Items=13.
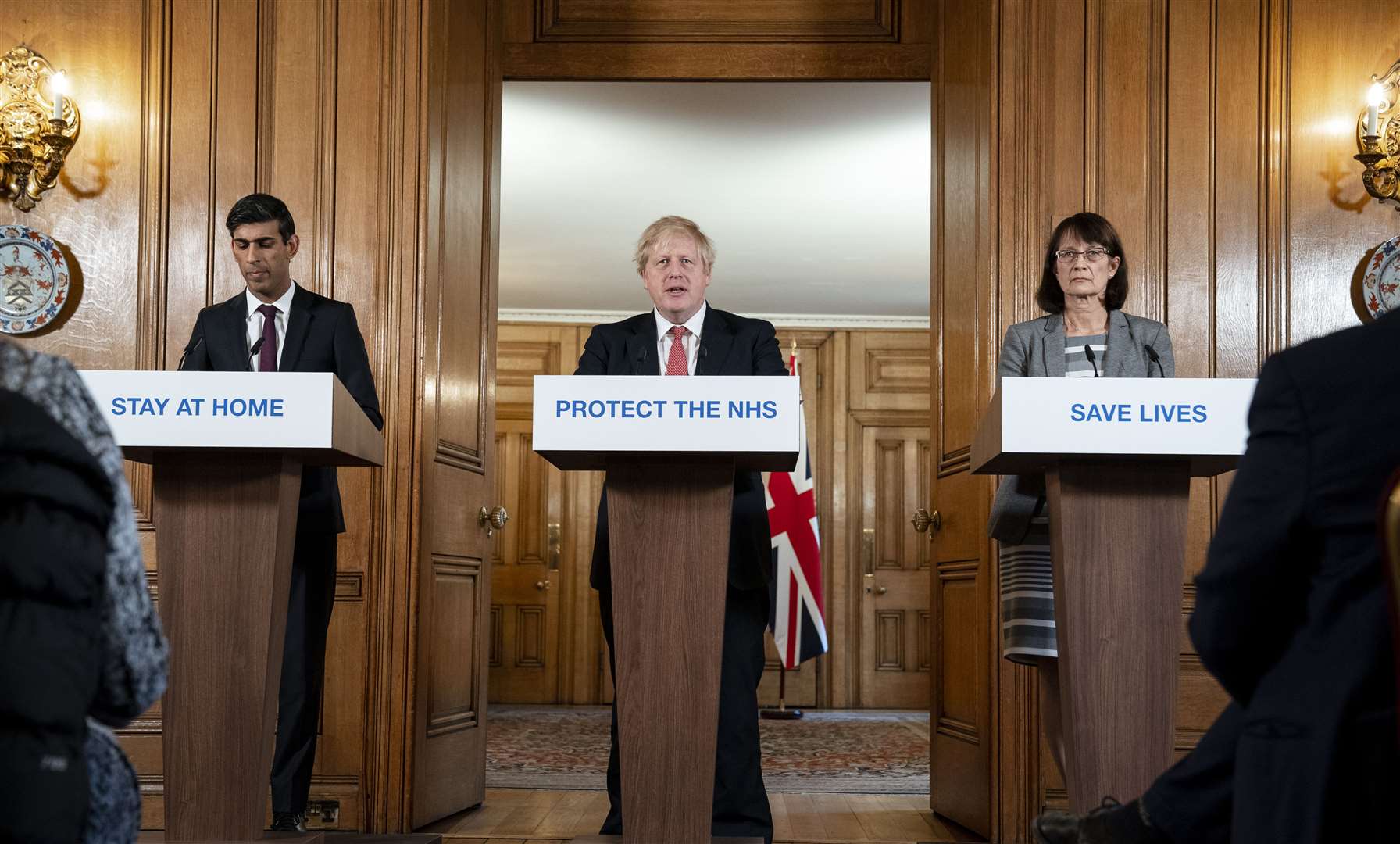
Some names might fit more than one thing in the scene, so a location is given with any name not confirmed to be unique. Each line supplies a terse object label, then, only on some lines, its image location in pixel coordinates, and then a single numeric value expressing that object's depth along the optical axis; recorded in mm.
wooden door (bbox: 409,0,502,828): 3775
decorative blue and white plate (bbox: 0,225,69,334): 3846
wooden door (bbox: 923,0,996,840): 3732
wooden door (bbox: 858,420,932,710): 9539
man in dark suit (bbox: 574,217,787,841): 2867
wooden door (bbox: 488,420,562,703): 9641
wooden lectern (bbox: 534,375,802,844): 2441
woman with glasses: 2797
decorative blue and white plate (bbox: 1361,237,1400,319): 3764
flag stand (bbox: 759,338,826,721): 8343
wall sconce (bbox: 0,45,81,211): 3787
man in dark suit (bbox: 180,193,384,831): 2963
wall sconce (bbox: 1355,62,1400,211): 3695
